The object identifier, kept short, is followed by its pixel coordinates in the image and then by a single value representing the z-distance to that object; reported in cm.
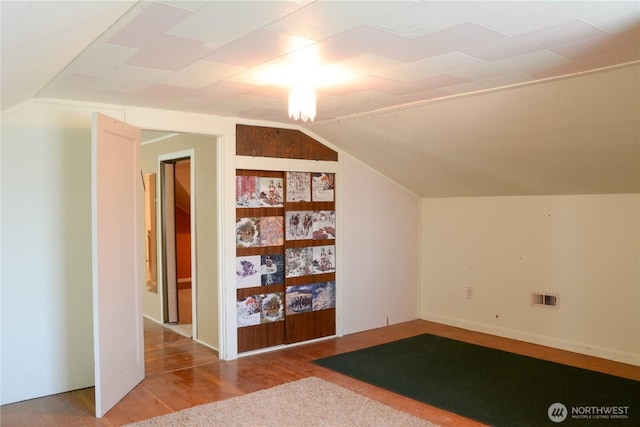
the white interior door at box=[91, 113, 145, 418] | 310
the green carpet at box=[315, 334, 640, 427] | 306
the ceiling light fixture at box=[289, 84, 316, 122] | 297
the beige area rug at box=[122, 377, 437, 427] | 295
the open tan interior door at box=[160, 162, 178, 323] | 552
